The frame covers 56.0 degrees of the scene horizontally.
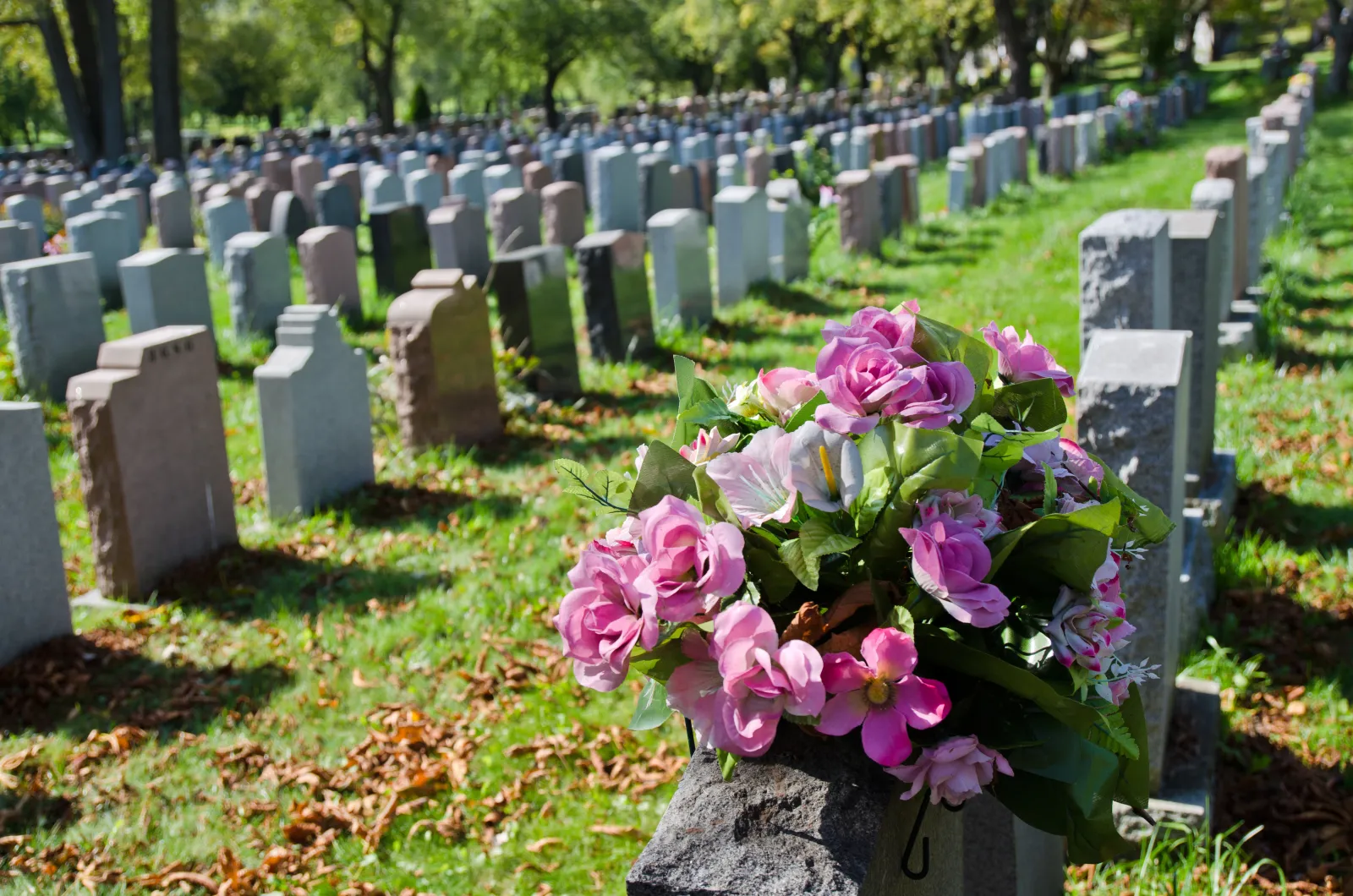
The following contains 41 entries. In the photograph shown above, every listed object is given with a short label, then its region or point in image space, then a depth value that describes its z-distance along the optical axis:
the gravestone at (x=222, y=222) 13.26
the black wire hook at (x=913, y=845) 1.83
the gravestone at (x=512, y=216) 12.34
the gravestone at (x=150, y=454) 5.46
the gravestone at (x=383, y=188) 16.25
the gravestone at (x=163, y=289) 9.38
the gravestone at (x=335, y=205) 14.85
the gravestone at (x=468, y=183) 16.08
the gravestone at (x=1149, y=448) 3.65
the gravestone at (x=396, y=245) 11.92
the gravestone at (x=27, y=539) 4.95
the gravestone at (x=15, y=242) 11.73
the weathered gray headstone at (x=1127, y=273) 4.86
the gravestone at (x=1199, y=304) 5.43
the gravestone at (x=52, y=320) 8.88
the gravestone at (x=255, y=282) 10.23
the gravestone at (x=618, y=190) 16.23
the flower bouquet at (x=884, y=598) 1.68
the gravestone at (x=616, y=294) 8.85
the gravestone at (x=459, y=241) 11.97
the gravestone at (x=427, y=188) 16.12
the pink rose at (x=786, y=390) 2.00
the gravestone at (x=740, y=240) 10.77
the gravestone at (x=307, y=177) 18.97
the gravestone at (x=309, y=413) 6.39
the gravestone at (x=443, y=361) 7.16
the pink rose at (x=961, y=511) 1.74
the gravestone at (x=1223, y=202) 7.36
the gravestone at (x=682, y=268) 9.86
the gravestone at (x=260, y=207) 15.02
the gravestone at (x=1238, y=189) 8.84
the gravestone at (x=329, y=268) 10.72
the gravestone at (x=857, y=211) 12.41
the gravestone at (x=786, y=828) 1.69
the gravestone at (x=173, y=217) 14.87
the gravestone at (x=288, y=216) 14.03
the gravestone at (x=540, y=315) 8.28
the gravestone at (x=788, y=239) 11.44
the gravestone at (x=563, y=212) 13.50
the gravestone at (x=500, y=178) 15.69
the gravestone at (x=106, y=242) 12.05
